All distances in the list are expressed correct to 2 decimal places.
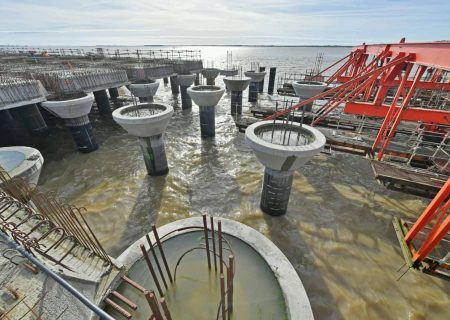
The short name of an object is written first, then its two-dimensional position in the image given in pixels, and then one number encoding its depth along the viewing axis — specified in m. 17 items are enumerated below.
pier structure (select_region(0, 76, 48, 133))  11.47
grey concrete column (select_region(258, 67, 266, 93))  31.22
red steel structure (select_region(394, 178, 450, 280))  5.35
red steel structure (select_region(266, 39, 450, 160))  7.26
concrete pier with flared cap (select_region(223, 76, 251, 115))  20.86
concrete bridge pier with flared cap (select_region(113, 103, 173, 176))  9.70
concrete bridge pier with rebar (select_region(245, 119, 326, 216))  6.94
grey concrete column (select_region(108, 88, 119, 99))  30.58
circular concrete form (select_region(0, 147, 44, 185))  7.29
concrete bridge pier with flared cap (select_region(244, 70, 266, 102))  26.73
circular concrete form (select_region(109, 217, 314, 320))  4.59
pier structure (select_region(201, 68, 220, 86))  32.75
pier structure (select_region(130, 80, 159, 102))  20.13
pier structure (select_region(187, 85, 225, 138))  14.90
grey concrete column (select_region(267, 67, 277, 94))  32.38
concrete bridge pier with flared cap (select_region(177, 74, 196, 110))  25.31
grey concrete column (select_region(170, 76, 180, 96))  33.59
